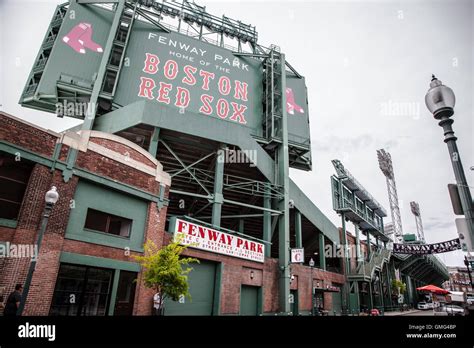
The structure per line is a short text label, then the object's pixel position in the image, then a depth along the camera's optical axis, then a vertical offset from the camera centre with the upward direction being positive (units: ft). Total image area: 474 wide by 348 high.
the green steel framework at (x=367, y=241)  124.77 +31.31
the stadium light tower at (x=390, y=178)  291.79 +117.21
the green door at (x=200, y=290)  60.23 +2.22
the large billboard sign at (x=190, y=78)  85.76 +62.26
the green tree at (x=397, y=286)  172.77 +12.33
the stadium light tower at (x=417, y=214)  359.25 +104.97
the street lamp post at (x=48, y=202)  31.82 +8.91
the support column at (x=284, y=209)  81.00 +25.83
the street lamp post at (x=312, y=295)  94.43 +3.36
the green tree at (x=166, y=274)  44.80 +3.57
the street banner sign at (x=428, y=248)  120.76 +24.23
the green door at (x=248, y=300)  72.74 +0.91
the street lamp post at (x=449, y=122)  17.13 +10.77
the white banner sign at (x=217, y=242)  61.92 +12.50
